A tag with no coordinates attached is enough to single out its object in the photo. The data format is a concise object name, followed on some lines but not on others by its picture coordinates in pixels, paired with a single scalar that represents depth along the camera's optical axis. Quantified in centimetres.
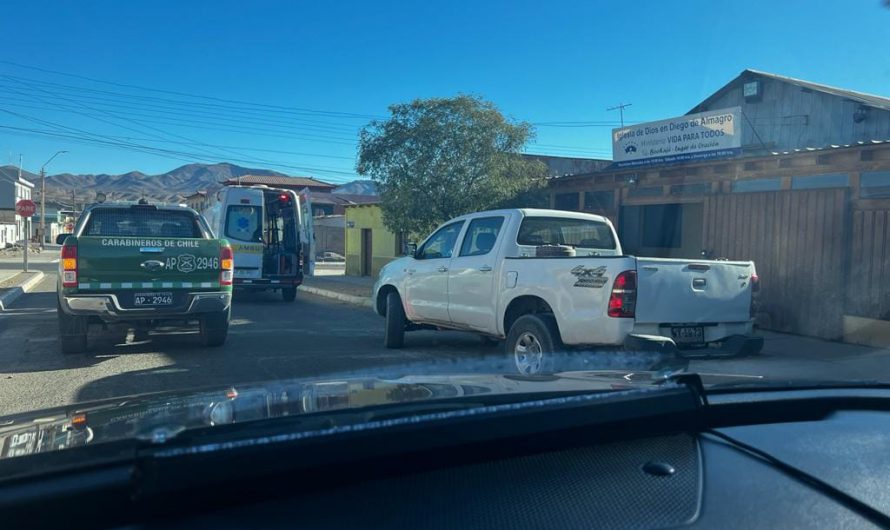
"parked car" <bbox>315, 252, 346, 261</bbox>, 4618
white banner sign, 1308
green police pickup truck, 838
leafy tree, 1678
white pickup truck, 627
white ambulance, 1791
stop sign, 2406
